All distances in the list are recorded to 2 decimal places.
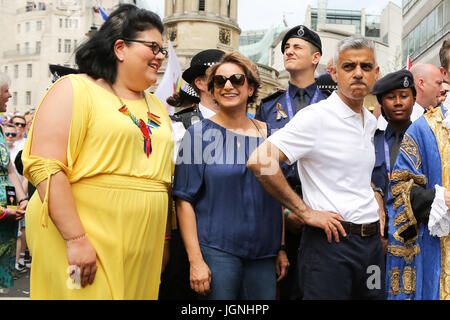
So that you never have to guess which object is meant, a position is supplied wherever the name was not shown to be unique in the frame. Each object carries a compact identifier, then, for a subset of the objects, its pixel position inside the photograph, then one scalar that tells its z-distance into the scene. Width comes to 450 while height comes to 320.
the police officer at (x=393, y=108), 4.71
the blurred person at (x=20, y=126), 8.82
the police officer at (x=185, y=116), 3.95
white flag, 6.08
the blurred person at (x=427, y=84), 6.00
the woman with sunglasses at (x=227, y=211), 3.33
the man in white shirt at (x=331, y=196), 3.13
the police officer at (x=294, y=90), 4.18
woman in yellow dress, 2.85
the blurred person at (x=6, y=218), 4.79
